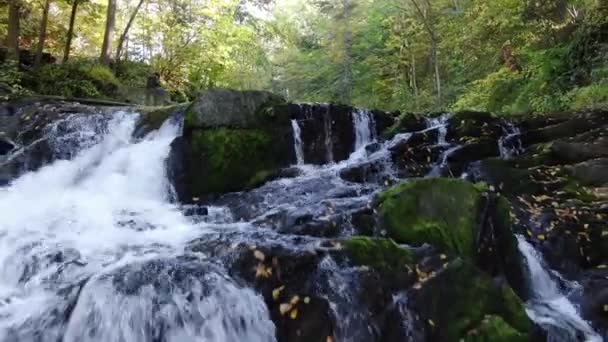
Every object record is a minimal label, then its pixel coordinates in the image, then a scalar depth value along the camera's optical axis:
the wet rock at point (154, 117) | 9.03
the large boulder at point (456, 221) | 5.21
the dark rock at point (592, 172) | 7.51
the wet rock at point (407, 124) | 10.08
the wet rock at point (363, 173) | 8.40
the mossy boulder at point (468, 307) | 4.18
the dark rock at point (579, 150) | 8.10
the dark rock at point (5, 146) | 8.38
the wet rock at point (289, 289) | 4.04
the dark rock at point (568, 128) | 8.91
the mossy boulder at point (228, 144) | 8.36
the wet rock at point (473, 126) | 9.61
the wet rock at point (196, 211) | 7.10
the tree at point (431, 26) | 14.70
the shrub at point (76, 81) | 12.38
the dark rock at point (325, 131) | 9.40
